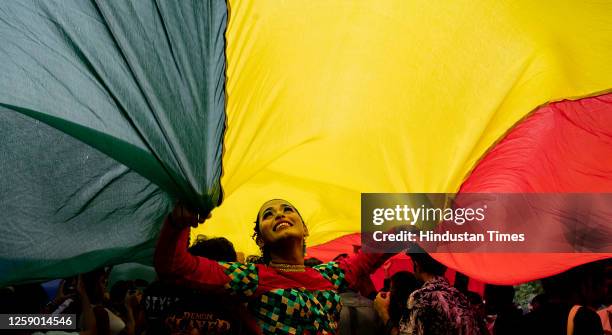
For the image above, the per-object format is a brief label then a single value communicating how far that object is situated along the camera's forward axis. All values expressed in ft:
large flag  7.84
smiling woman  7.99
